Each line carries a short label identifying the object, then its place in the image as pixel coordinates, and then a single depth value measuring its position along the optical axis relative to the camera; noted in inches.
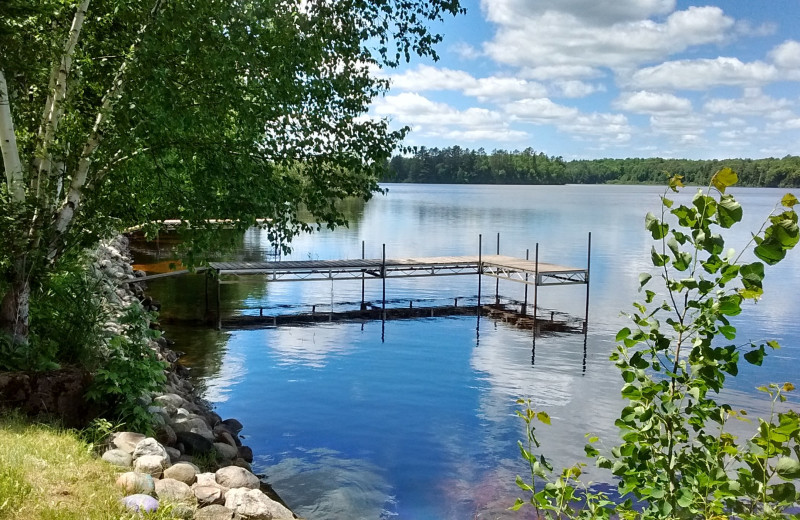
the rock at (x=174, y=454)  343.2
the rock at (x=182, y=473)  283.4
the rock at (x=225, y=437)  465.7
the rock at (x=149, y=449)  283.7
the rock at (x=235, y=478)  335.3
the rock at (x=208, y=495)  270.4
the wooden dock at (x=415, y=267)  1090.7
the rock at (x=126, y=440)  286.8
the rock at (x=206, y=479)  292.4
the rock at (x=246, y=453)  475.8
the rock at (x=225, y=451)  424.4
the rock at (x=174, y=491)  248.2
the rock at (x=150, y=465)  272.4
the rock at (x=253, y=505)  271.1
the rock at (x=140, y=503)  216.4
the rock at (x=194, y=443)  393.4
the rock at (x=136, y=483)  236.2
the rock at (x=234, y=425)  535.0
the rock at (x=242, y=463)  433.7
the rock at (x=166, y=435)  361.1
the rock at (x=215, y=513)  250.3
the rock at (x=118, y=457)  265.0
